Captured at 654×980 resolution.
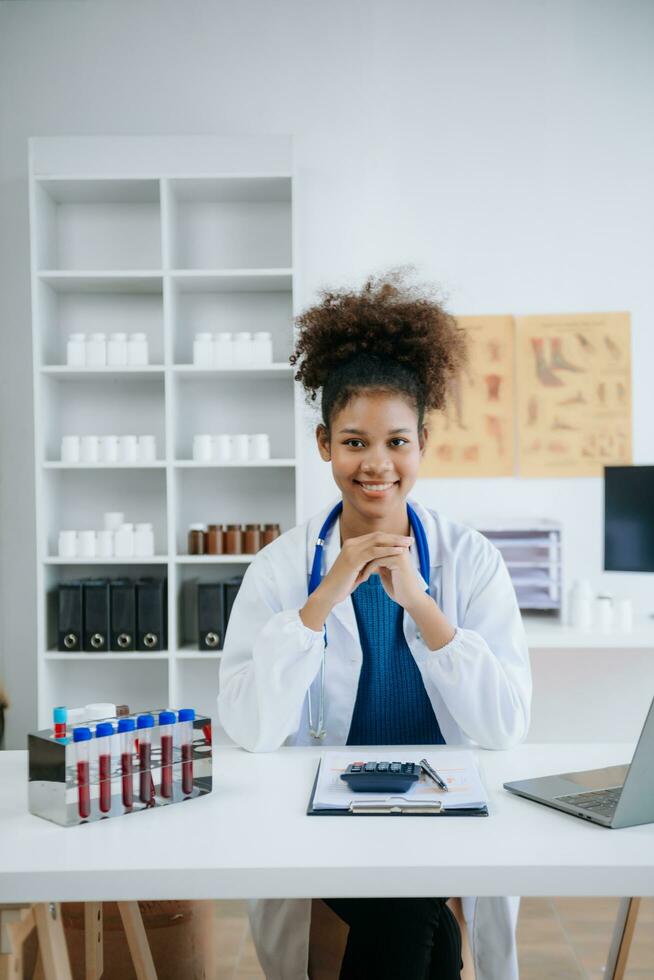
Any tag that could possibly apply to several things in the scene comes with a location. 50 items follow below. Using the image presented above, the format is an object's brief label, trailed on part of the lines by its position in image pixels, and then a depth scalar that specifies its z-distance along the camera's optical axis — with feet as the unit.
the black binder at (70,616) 10.29
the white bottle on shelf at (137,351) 10.49
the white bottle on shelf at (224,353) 10.40
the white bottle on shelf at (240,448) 10.43
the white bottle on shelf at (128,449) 10.46
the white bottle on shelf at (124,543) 10.41
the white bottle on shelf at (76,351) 10.47
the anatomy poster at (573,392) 11.06
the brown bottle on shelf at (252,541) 10.46
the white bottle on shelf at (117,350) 10.46
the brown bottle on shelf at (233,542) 10.46
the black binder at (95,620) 10.30
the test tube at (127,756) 3.74
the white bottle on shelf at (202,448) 10.41
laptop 3.48
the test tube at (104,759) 3.67
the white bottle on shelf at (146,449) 10.46
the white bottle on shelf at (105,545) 10.39
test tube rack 3.59
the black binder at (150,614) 10.27
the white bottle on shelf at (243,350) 10.39
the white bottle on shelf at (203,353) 10.39
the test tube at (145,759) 3.80
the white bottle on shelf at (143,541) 10.44
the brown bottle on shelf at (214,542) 10.48
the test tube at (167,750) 3.87
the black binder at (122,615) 10.28
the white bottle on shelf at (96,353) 10.46
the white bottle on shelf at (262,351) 10.39
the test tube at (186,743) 3.92
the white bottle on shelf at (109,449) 10.47
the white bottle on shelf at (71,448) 10.50
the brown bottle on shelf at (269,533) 10.52
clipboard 3.65
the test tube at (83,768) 3.61
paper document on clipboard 3.72
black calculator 3.87
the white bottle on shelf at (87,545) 10.40
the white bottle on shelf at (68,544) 10.42
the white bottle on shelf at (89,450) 10.50
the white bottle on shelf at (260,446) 10.45
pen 3.88
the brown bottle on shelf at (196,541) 10.52
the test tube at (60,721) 3.76
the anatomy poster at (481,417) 11.12
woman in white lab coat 4.79
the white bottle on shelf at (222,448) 10.44
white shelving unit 11.07
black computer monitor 9.93
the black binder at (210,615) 10.23
